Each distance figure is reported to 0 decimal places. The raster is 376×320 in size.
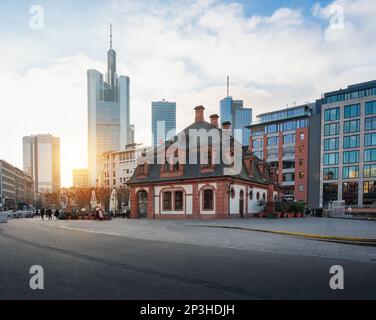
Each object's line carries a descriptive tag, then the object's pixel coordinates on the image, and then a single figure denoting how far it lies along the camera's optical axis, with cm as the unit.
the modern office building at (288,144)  7775
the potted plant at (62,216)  3831
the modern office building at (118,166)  11375
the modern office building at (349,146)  6800
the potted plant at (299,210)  3959
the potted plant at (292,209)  3812
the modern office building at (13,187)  11825
